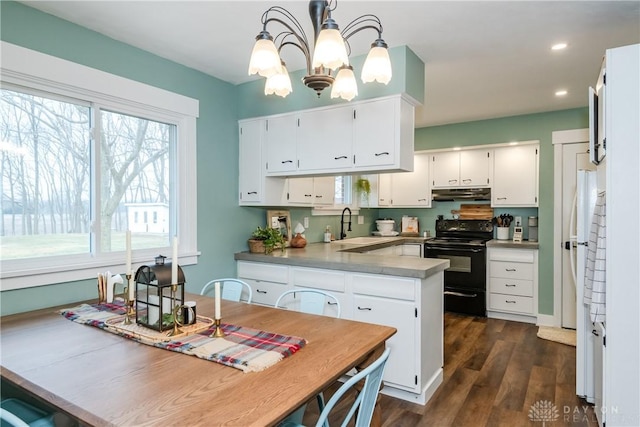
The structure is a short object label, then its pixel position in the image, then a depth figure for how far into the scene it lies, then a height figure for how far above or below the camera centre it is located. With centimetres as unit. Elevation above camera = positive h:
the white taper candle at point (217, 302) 154 -39
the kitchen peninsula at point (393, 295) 246 -63
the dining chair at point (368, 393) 112 -61
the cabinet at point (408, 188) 516 +30
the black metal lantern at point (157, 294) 161 -38
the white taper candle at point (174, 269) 158 -25
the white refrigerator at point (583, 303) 243 -62
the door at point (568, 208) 404 -1
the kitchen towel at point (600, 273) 179 -32
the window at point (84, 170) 210 +27
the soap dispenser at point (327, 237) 434 -33
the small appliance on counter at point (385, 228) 544 -29
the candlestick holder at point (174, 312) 160 -45
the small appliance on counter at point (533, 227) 459 -24
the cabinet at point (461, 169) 472 +52
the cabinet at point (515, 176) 443 +39
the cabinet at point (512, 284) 430 -89
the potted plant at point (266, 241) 333 -29
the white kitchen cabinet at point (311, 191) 354 +18
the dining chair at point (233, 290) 256 -57
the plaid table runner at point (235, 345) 134 -55
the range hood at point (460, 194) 480 +19
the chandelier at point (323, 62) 141 +61
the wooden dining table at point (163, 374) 103 -56
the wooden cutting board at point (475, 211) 490 -4
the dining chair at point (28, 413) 150 -86
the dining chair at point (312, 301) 220 -56
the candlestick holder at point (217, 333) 157 -53
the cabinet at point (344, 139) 263 +54
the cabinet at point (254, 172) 329 +33
